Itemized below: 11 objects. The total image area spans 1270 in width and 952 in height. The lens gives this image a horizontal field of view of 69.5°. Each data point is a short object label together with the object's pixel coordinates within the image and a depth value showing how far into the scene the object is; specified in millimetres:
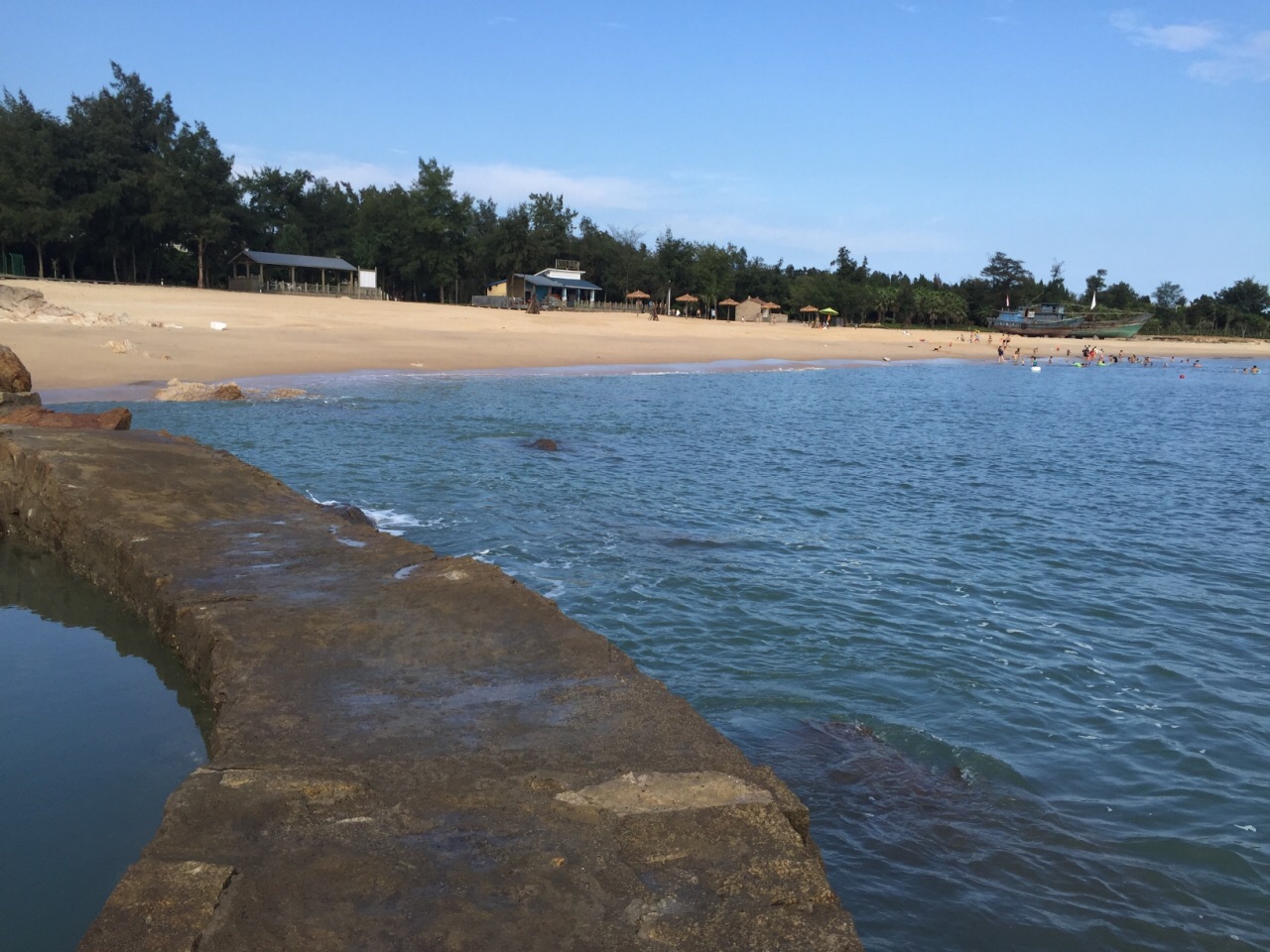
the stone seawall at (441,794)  2828
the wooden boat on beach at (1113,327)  93188
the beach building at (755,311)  84125
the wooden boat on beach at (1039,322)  90062
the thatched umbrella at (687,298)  81500
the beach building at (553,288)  72500
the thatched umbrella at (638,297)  79188
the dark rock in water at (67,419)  10781
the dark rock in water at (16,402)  12441
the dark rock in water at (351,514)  9980
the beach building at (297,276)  59000
